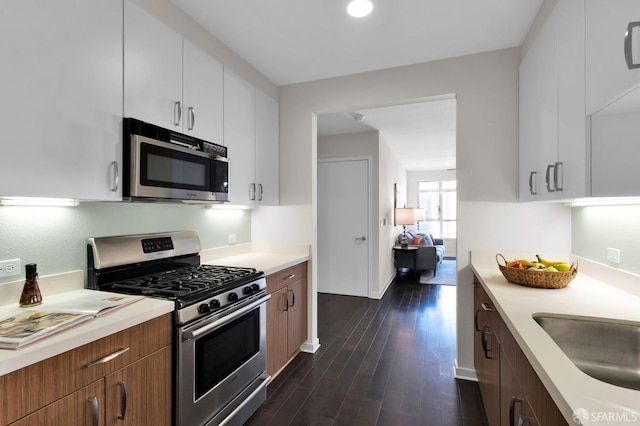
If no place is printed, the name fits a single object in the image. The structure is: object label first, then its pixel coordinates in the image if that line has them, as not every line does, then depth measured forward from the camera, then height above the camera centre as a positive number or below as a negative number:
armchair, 5.90 -0.91
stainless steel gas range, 1.52 -0.56
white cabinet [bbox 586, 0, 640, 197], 1.00 +0.40
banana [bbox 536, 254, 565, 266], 1.87 -0.31
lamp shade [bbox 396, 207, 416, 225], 6.34 -0.08
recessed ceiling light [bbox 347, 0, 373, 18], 1.88 +1.26
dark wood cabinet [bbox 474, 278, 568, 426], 0.93 -0.67
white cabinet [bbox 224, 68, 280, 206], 2.37 +0.59
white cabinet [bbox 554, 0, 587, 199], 1.33 +0.51
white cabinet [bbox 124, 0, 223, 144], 1.61 +0.78
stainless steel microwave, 1.58 +0.26
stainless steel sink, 1.18 -0.53
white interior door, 4.82 -0.24
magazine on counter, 1.01 -0.40
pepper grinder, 1.34 -0.34
